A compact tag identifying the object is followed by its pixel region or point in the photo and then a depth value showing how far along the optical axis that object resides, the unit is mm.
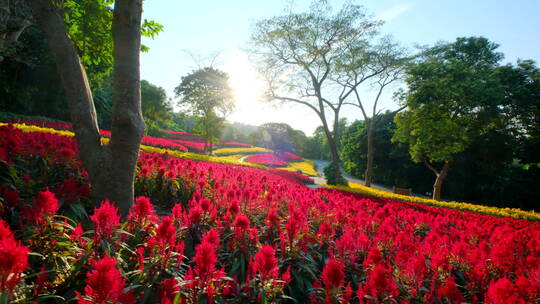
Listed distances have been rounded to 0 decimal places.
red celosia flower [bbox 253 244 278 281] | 1686
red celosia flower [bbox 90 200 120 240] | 1861
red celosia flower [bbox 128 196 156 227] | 2225
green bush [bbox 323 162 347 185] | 18562
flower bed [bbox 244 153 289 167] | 34547
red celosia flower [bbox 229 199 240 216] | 2912
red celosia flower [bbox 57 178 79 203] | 2748
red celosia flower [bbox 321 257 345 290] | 1716
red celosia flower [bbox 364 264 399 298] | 1633
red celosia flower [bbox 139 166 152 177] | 4570
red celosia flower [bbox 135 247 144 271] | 1698
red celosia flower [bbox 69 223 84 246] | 1770
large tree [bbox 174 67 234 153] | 27344
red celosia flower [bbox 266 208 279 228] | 2893
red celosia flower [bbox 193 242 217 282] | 1521
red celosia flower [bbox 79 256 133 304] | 1116
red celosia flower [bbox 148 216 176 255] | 1775
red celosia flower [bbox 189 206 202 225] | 2650
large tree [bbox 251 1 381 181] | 17016
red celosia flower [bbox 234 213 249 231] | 2344
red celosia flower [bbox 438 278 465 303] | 1801
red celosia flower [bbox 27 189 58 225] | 1793
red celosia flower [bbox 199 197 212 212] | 2857
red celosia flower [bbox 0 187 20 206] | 2232
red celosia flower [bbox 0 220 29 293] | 1086
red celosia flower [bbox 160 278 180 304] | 1413
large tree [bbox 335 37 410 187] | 19188
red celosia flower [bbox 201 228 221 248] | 1915
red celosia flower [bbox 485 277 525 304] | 1506
